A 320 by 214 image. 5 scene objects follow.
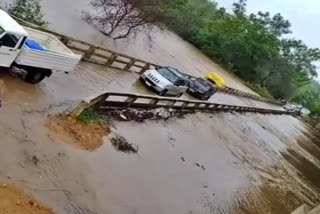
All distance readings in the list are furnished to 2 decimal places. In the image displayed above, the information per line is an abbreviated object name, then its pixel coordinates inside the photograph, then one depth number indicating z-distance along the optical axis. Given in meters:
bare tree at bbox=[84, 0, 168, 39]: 32.69
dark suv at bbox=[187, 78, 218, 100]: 32.53
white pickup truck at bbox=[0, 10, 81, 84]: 13.88
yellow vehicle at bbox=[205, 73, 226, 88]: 41.08
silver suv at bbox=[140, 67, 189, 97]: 25.80
